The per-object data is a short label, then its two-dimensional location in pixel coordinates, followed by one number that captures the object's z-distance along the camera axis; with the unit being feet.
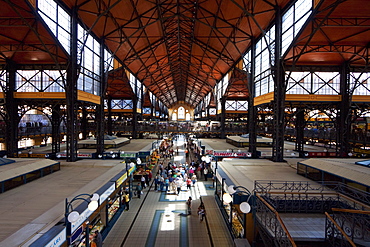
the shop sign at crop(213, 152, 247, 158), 72.64
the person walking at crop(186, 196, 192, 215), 50.74
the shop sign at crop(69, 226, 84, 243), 22.85
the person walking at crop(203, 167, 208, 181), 80.12
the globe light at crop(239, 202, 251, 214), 25.09
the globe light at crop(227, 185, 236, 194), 29.29
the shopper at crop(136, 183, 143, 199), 61.67
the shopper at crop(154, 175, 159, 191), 68.01
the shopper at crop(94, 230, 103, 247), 32.83
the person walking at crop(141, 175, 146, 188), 68.01
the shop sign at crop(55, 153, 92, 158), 69.35
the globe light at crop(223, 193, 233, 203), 30.14
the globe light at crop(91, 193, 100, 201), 24.77
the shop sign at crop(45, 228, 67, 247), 19.11
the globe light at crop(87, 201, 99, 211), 24.75
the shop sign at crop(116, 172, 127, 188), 41.04
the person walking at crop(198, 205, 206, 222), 47.54
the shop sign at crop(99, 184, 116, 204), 32.18
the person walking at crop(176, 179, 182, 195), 64.67
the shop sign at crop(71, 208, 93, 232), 22.93
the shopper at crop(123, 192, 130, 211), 53.26
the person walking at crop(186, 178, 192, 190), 69.15
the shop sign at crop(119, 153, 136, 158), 73.42
